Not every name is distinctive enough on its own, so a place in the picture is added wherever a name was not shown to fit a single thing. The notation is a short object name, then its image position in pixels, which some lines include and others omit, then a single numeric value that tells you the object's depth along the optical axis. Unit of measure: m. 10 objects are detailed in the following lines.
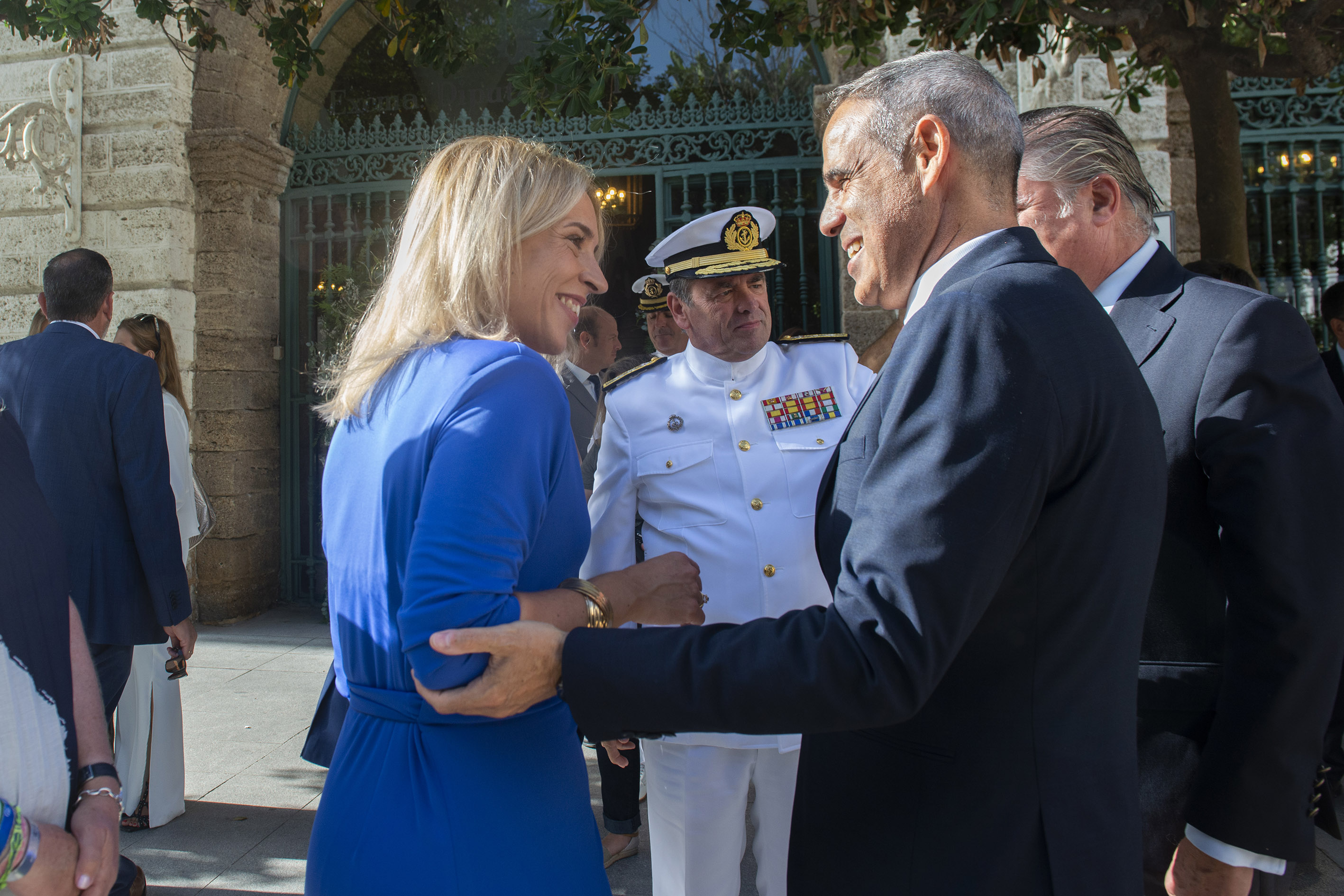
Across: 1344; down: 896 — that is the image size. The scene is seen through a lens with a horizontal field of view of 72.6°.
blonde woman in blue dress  1.17
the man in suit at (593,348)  4.50
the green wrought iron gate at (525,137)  6.11
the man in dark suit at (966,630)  1.02
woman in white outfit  3.42
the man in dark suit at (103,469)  3.03
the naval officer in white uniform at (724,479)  2.38
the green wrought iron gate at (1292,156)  5.60
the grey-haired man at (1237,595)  1.45
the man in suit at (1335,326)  4.45
